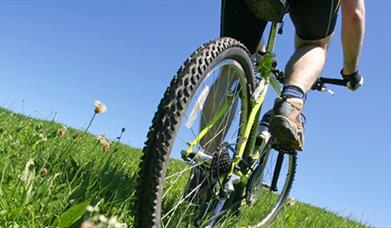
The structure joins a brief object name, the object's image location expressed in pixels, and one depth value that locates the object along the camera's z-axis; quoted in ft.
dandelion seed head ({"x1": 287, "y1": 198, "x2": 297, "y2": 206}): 15.72
